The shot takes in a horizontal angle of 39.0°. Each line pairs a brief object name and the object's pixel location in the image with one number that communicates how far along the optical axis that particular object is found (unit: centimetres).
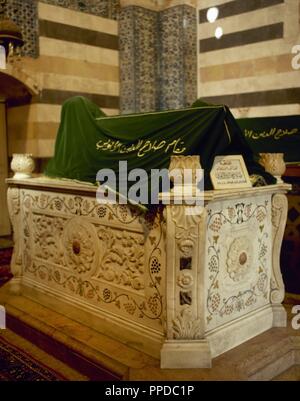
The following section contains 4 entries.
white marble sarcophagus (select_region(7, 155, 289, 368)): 254
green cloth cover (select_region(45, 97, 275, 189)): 280
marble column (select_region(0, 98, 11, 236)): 646
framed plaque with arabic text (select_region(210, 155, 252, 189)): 278
